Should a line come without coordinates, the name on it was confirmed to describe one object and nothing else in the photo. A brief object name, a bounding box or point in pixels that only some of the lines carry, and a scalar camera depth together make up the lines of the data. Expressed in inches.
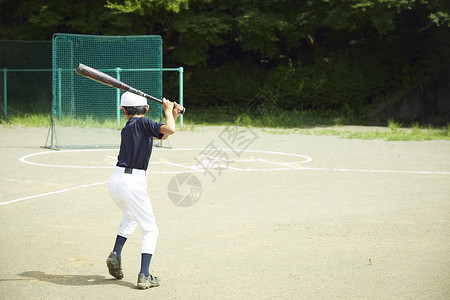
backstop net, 805.2
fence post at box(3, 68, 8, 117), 1024.9
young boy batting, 228.2
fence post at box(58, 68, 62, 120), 803.9
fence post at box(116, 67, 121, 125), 827.9
